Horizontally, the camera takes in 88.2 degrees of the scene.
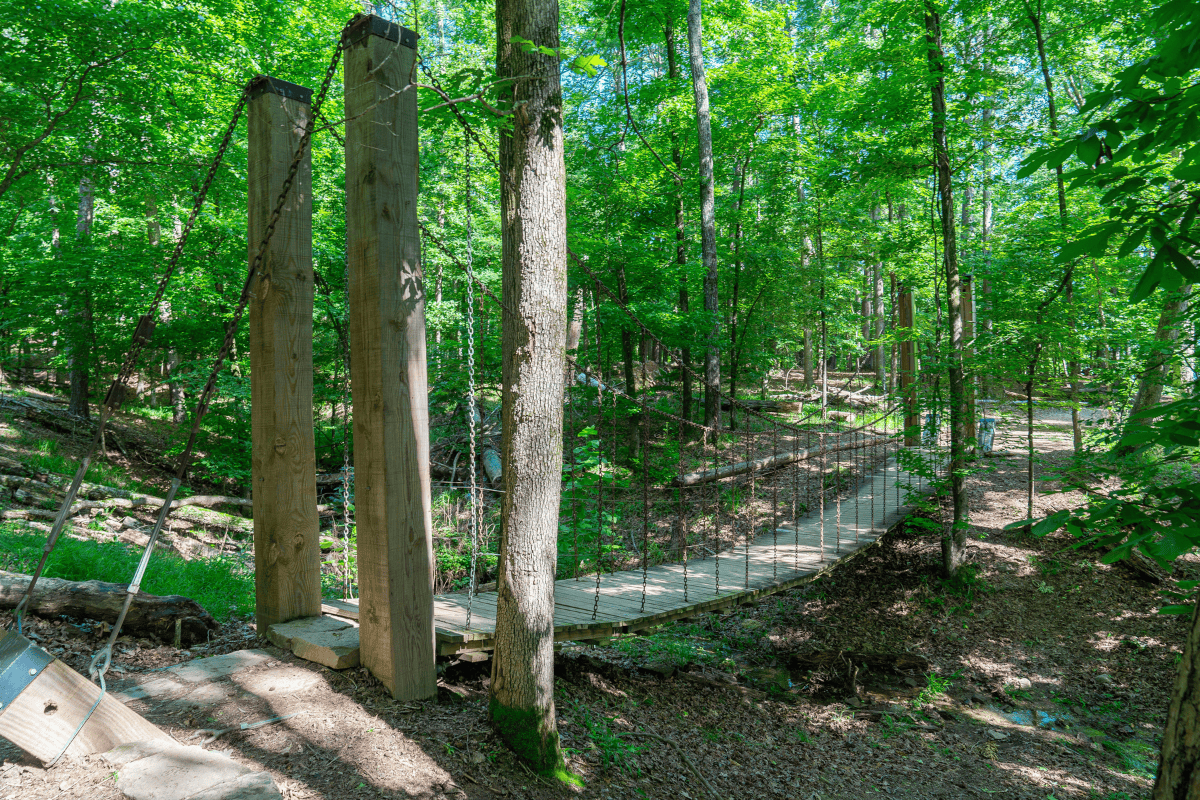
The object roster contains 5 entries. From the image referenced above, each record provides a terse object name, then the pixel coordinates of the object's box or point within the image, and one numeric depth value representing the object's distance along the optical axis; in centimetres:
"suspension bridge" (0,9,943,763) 172
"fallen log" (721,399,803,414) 1184
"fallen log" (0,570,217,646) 239
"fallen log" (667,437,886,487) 723
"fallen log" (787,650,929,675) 462
